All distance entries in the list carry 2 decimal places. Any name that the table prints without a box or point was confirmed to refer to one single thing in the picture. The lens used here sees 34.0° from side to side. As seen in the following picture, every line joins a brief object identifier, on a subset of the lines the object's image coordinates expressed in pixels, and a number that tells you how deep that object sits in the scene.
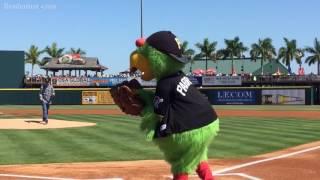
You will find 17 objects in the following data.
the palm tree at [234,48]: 91.31
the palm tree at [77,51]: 105.53
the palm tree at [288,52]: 92.69
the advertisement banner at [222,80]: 57.19
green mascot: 4.67
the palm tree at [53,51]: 99.31
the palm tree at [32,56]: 95.94
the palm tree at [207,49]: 92.00
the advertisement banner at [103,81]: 60.81
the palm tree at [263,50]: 89.50
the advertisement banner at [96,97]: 48.28
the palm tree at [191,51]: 92.00
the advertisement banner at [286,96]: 47.19
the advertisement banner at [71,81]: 61.53
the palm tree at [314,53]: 93.81
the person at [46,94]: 18.36
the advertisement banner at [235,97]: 48.16
